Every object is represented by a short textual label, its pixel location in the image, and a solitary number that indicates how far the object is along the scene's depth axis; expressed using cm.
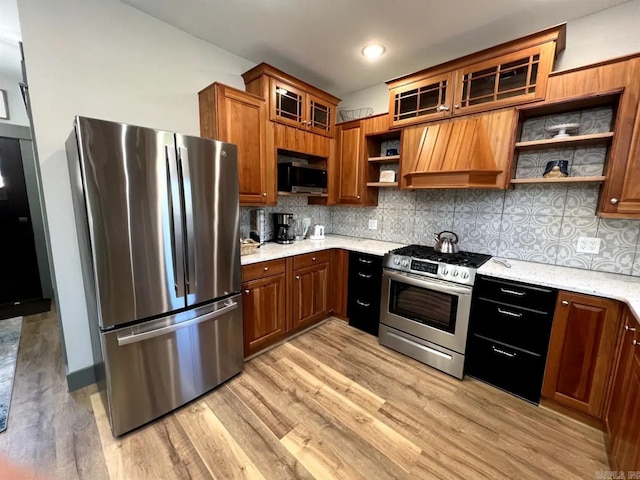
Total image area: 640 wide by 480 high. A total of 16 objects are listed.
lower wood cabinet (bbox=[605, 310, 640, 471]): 114
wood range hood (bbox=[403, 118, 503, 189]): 213
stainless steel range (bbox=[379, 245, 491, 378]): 209
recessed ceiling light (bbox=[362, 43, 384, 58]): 234
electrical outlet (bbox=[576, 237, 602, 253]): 200
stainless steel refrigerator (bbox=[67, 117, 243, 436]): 142
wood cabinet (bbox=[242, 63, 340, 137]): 248
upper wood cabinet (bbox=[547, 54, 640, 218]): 161
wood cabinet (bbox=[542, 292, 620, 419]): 157
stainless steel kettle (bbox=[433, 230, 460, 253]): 253
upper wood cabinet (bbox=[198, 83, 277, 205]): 222
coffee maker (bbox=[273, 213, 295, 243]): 296
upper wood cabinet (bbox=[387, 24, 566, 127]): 189
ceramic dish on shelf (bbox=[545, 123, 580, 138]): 189
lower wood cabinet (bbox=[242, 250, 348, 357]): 229
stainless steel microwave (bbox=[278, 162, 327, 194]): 276
